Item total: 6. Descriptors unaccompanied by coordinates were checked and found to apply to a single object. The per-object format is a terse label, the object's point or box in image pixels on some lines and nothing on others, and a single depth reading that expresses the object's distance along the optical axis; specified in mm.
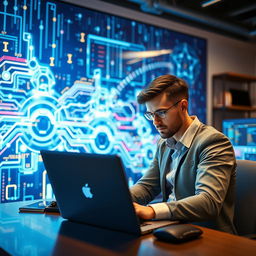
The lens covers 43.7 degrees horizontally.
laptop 1046
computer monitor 2969
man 1276
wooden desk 977
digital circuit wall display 2537
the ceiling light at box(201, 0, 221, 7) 3297
